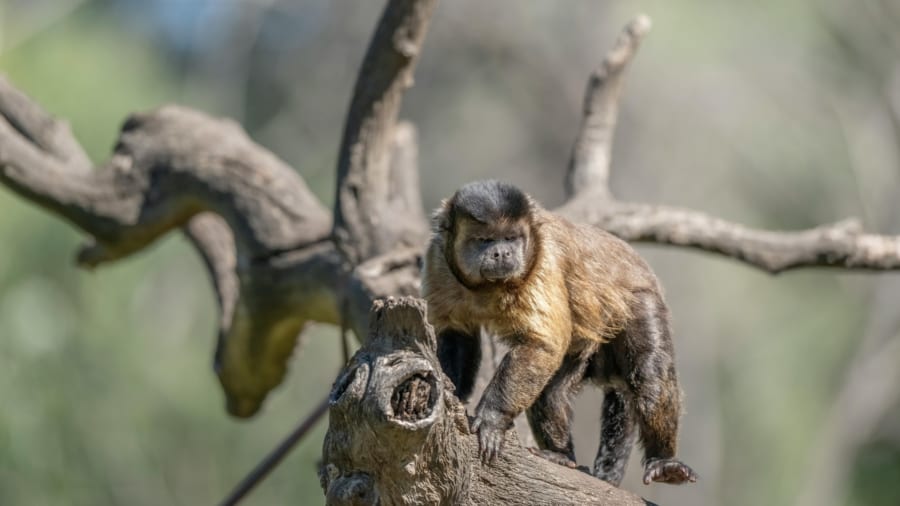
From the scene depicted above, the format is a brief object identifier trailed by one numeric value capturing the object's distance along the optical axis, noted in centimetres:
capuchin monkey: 831
